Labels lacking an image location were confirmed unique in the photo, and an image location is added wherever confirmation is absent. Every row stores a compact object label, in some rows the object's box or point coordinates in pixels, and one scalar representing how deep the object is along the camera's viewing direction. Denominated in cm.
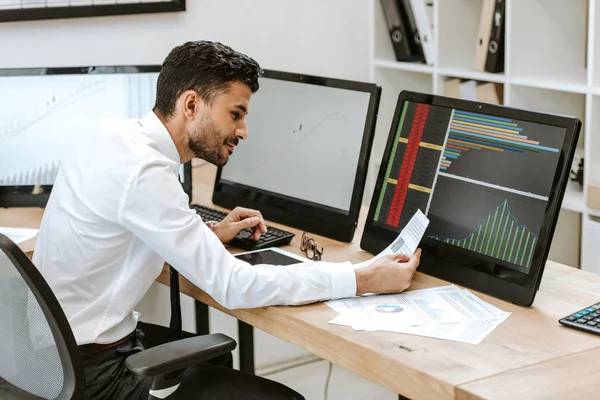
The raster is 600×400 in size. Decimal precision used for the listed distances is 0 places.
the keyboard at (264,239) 222
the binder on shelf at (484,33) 300
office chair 157
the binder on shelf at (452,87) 320
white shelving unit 270
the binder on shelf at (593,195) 267
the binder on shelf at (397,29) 336
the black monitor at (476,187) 182
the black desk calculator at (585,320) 166
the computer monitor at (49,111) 262
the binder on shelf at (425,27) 323
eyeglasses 216
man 179
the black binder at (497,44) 296
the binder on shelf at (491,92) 310
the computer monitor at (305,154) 226
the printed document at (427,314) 169
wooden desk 146
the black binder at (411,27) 333
